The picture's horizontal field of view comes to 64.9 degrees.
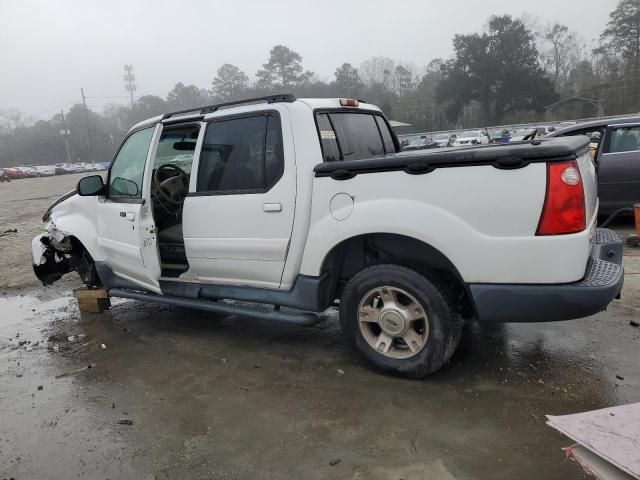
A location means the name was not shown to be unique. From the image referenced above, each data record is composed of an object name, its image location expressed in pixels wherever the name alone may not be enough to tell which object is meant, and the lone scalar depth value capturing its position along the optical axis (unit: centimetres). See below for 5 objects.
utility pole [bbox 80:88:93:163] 8112
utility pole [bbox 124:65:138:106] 11351
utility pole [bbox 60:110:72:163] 8038
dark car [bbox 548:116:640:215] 744
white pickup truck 292
